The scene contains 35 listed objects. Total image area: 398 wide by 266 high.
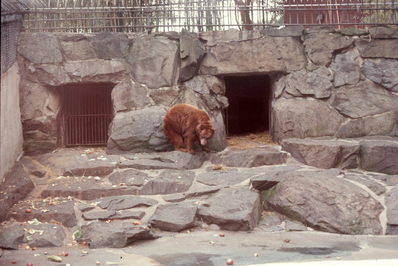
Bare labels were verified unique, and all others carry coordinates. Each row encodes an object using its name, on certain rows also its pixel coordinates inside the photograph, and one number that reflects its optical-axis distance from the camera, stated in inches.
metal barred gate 678.4
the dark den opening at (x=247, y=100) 795.9
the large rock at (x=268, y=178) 503.0
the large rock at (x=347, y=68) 627.0
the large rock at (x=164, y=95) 622.1
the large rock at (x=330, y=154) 555.0
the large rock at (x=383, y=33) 634.0
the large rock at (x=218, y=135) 610.7
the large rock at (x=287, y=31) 635.1
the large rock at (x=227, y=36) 634.6
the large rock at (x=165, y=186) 506.5
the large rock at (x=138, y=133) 589.6
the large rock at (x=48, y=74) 614.5
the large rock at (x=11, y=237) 407.1
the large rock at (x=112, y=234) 411.8
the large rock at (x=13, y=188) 460.6
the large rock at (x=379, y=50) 631.9
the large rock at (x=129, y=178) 516.3
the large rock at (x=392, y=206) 455.4
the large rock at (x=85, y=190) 497.3
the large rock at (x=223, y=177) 517.3
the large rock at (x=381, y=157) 550.4
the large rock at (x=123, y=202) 473.2
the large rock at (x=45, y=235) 416.4
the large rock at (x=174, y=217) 444.5
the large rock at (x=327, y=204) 452.6
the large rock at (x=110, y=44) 624.3
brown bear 579.9
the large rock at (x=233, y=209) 448.3
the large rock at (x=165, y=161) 547.4
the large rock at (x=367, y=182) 497.0
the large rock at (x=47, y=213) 453.2
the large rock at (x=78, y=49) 623.7
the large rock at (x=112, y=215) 452.6
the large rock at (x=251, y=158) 567.4
